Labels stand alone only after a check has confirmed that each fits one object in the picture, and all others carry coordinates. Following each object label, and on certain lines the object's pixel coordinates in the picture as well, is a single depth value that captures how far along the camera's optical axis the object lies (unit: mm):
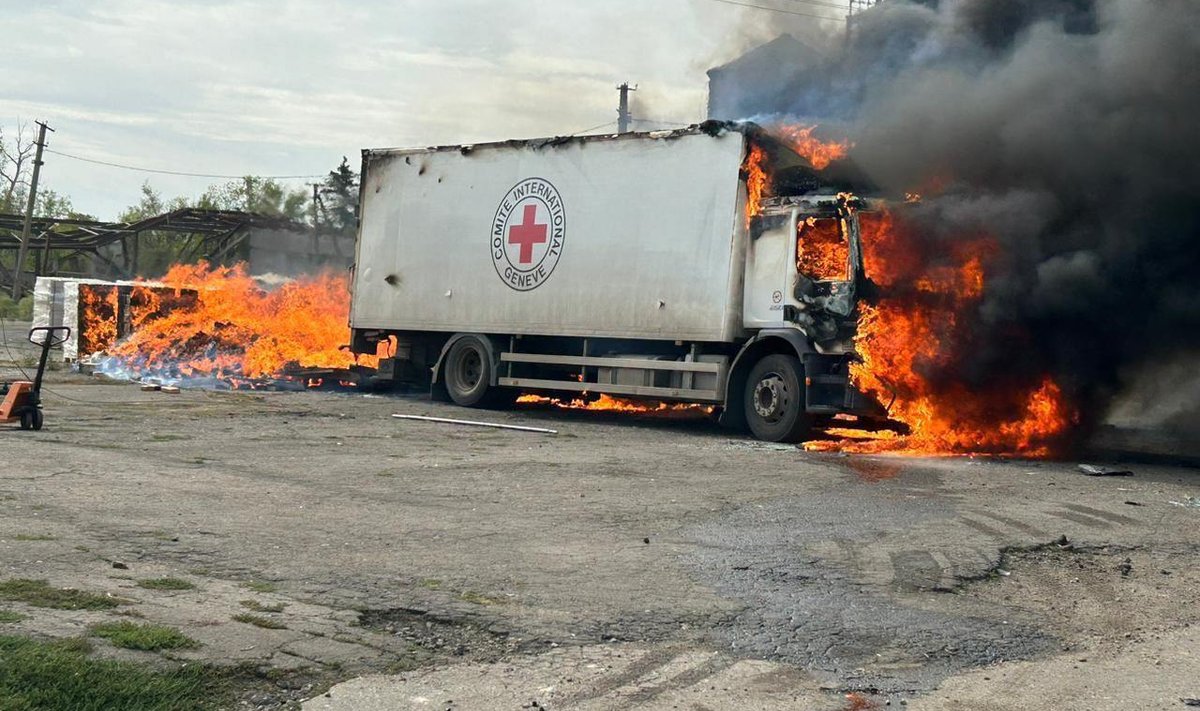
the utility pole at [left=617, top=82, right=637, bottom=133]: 52844
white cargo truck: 13943
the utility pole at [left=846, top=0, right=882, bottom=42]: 19438
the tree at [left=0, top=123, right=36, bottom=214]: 71312
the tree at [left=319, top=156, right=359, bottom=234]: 40781
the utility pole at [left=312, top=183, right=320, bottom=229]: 40750
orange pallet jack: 11828
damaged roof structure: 40281
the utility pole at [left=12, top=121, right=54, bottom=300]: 41406
